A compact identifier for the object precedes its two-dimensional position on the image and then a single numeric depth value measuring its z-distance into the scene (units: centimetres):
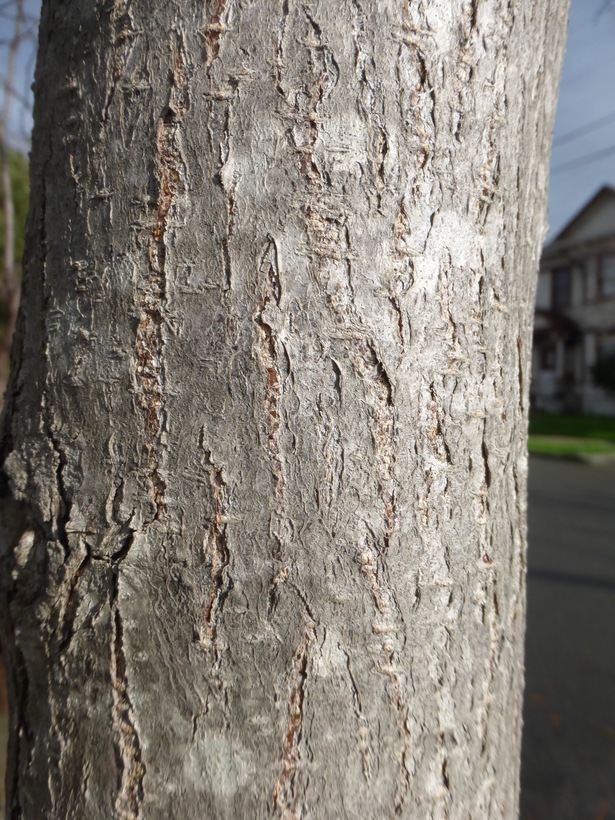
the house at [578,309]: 2495
